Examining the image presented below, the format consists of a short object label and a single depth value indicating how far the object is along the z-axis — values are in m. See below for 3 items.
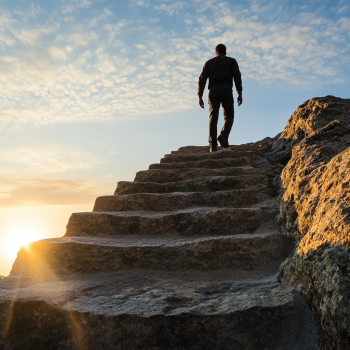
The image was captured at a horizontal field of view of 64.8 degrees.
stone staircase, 1.48
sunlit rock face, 1.20
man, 5.30
